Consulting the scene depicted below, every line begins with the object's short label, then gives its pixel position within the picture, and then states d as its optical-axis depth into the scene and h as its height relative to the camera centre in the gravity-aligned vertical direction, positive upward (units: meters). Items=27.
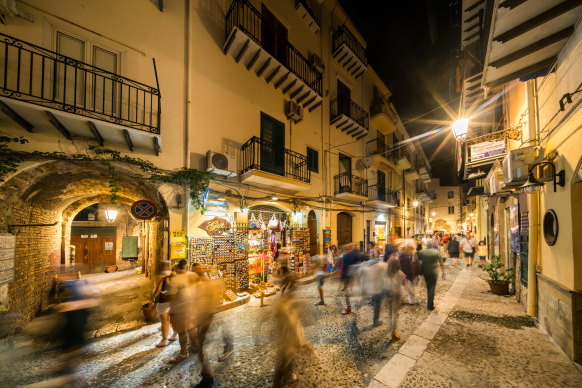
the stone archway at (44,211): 5.09 -0.05
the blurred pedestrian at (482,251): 11.78 -2.25
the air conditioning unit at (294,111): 10.46 +4.69
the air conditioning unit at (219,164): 7.12 +1.50
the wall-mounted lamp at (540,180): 4.29 +0.60
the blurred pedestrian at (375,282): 5.22 -1.75
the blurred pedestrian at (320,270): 6.50 -1.80
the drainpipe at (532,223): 5.48 -0.35
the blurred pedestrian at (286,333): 3.25 -1.88
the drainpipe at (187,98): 6.87 +3.58
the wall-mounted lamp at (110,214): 11.52 -0.24
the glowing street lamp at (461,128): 7.10 +2.62
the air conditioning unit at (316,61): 12.02 +8.13
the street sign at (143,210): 5.86 -0.02
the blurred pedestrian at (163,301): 4.65 -1.95
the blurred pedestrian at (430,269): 6.25 -1.72
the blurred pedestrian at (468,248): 12.52 -2.23
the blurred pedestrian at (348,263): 6.74 -1.65
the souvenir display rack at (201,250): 6.70 -1.28
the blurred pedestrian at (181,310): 3.95 -1.79
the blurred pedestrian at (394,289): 4.85 -1.79
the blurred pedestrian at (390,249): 8.20 -1.49
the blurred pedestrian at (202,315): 3.62 -1.84
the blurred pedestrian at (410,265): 6.84 -1.76
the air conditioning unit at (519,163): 5.00 +1.05
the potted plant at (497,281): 7.66 -2.54
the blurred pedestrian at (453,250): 13.42 -2.49
